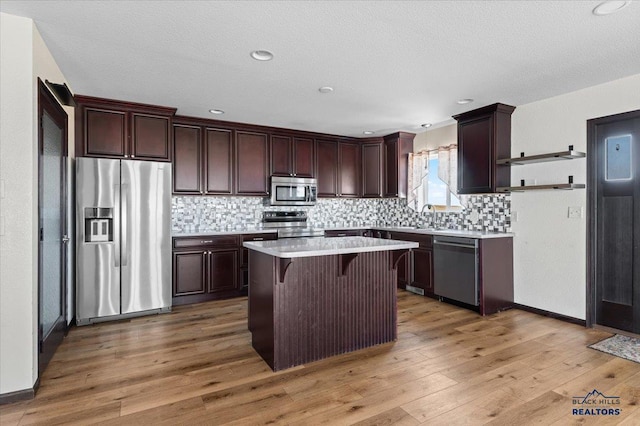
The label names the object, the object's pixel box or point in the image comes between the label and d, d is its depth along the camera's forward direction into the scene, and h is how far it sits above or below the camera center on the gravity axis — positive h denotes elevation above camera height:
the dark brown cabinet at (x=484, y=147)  4.33 +0.84
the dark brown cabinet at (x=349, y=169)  6.17 +0.78
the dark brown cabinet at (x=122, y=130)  3.96 +0.99
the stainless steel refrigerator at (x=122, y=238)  3.72 -0.29
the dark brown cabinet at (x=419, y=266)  4.82 -0.77
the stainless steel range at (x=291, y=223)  5.54 -0.17
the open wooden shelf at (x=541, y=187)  3.68 +0.28
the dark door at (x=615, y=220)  3.38 -0.08
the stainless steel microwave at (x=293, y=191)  5.42 +0.35
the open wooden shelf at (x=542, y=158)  3.63 +0.60
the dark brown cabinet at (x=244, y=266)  4.89 -0.75
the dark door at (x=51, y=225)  2.55 -0.10
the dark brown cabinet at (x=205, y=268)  4.49 -0.74
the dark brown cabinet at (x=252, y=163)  5.21 +0.76
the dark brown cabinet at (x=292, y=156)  5.51 +0.92
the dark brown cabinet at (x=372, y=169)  6.20 +0.79
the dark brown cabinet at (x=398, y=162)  5.93 +0.86
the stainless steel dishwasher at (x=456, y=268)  4.16 -0.70
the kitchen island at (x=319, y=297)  2.67 -0.70
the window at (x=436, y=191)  5.34 +0.34
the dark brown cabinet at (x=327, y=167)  5.95 +0.79
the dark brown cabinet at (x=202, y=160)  4.79 +0.75
